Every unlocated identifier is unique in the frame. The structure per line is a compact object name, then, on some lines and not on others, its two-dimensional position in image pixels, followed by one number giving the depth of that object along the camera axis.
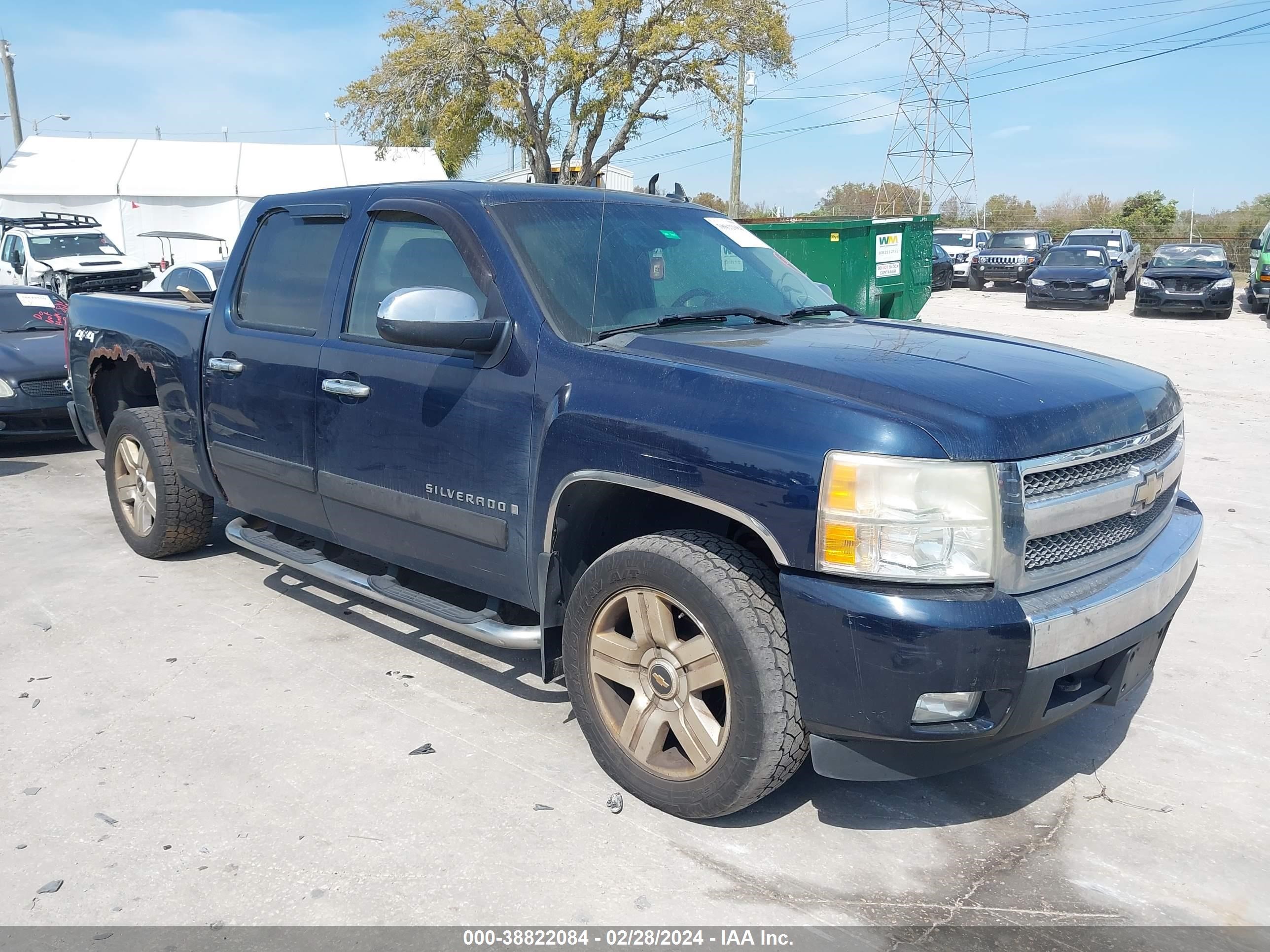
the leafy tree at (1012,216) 50.47
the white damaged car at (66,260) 17.98
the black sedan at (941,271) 28.17
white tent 26.70
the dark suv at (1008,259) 28.00
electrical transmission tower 40.66
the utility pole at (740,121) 29.92
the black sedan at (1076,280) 22.47
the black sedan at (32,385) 8.78
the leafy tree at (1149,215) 44.06
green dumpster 13.34
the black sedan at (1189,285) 20.53
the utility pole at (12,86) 43.31
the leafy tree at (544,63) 28.73
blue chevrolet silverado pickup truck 2.64
